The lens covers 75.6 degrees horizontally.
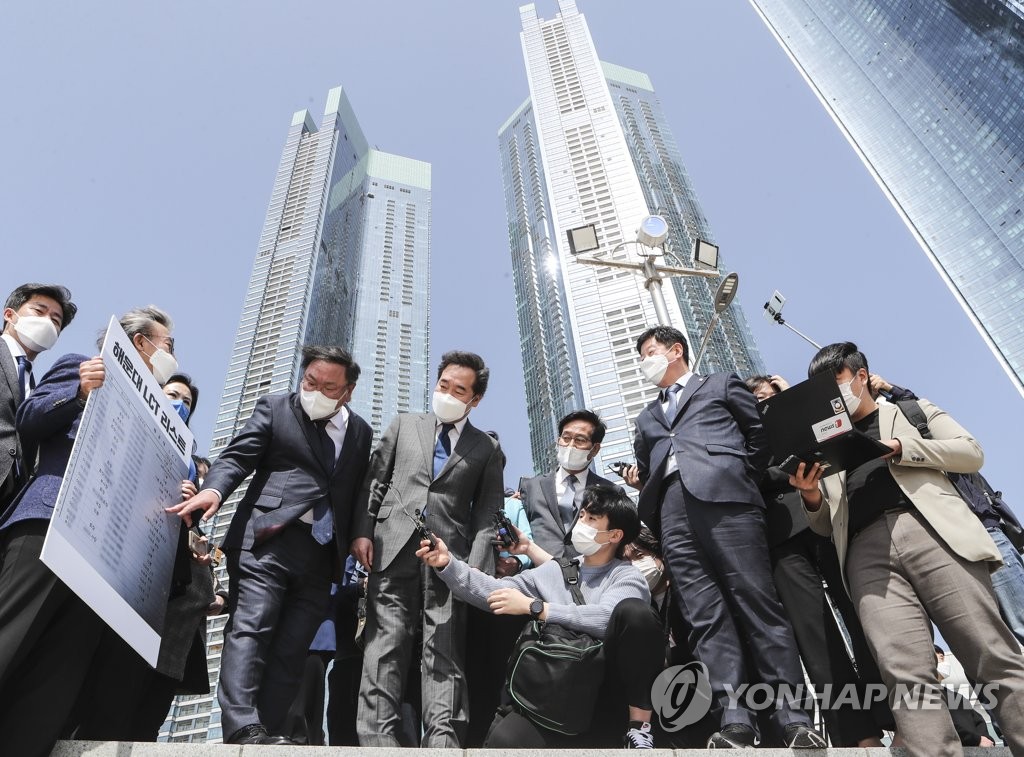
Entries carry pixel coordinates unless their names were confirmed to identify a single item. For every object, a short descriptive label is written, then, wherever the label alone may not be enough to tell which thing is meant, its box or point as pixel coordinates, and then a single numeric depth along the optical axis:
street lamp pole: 10.07
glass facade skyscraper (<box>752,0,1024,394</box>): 61.69
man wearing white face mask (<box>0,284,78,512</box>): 2.71
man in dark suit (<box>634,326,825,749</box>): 3.04
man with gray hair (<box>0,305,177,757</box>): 2.42
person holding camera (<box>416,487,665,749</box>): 2.97
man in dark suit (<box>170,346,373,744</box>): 3.05
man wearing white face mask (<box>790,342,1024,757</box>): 2.63
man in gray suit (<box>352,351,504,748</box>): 3.15
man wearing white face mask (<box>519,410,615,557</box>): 4.24
